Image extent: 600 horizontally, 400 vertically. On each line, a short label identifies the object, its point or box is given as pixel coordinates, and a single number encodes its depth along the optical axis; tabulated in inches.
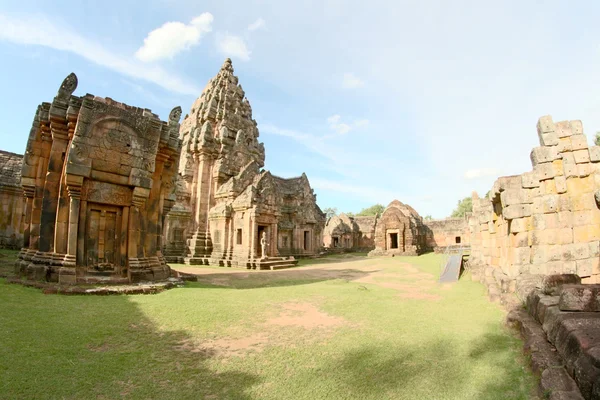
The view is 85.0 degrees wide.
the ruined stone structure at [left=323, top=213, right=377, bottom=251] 1424.7
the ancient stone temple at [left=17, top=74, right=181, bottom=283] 317.4
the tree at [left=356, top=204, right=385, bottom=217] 3112.7
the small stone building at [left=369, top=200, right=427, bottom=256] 1136.2
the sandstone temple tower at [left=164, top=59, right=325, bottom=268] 713.6
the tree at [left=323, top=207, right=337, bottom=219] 3599.9
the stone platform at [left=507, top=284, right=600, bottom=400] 105.2
